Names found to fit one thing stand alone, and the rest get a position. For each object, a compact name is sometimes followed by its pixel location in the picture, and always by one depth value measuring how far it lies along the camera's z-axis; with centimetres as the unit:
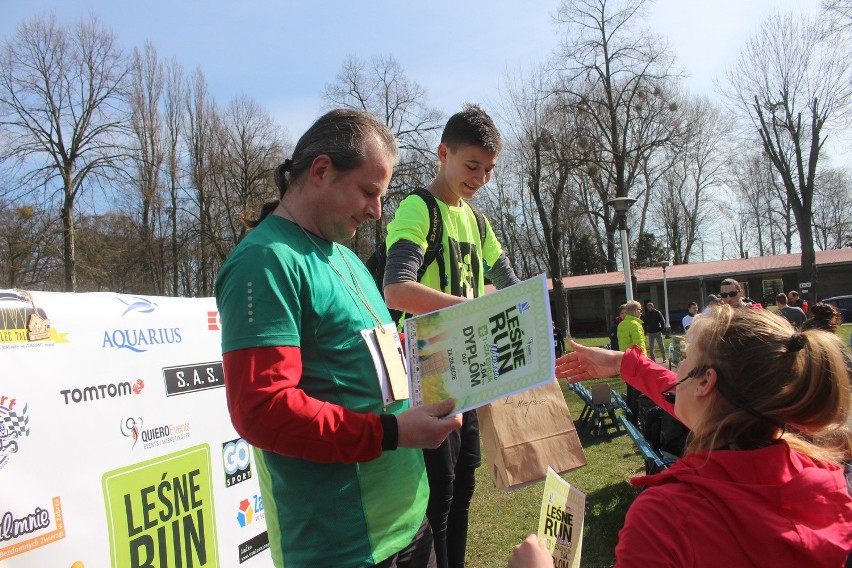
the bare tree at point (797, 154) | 2422
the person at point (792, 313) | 1040
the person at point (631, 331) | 1116
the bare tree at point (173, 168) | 2697
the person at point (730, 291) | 761
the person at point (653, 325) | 1870
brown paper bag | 207
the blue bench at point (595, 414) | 841
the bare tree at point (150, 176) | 2601
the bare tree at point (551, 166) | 2595
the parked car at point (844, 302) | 2733
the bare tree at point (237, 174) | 2750
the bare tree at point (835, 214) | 5074
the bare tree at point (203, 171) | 2725
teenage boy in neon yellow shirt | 205
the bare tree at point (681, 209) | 4153
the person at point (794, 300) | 2059
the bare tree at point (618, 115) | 2466
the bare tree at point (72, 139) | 1983
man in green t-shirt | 122
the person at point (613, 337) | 1657
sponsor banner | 213
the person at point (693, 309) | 1935
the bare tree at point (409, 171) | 2280
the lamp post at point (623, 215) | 1346
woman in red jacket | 118
